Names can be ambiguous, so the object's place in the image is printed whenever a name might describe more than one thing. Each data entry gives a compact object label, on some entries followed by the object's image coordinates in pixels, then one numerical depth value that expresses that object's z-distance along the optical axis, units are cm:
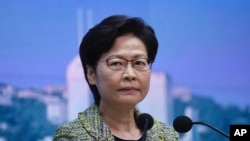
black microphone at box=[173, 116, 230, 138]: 338
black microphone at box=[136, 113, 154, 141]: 344
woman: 336
